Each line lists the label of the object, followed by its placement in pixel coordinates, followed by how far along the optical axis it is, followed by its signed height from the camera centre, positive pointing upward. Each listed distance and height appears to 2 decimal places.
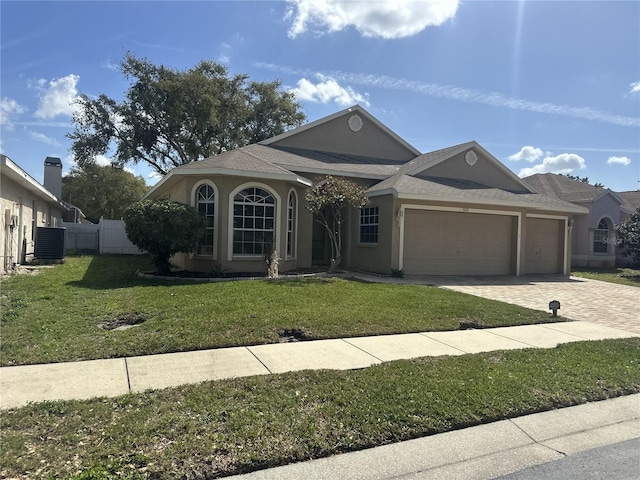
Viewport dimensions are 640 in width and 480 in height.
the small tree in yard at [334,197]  13.23 +1.25
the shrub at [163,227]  11.65 +0.13
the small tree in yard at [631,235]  21.86 +0.55
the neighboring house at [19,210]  11.88 +0.64
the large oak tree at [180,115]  29.23 +8.27
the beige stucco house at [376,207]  13.26 +1.11
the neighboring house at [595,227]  24.59 +1.00
